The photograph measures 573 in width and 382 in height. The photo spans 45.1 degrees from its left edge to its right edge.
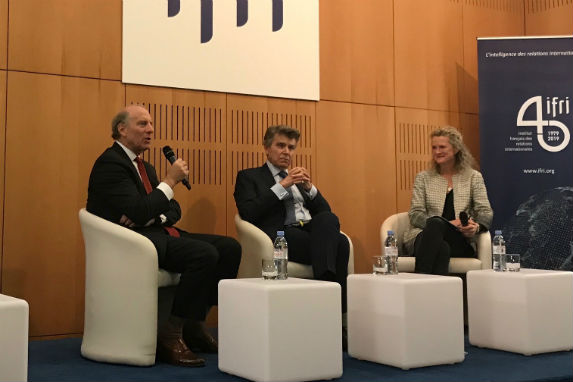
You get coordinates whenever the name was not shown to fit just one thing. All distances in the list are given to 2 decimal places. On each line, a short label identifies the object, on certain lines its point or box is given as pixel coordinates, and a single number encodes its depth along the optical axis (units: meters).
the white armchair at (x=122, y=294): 3.25
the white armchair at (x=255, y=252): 3.82
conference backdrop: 4.44
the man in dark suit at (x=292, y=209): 3.76
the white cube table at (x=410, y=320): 3.10
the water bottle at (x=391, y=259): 3.41
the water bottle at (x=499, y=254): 3.77
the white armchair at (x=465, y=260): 4.31
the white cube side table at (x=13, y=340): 2.46
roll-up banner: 5.37
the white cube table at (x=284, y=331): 2.76
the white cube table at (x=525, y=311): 3.49
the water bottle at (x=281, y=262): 3.11
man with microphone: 3.32
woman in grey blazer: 4.40
